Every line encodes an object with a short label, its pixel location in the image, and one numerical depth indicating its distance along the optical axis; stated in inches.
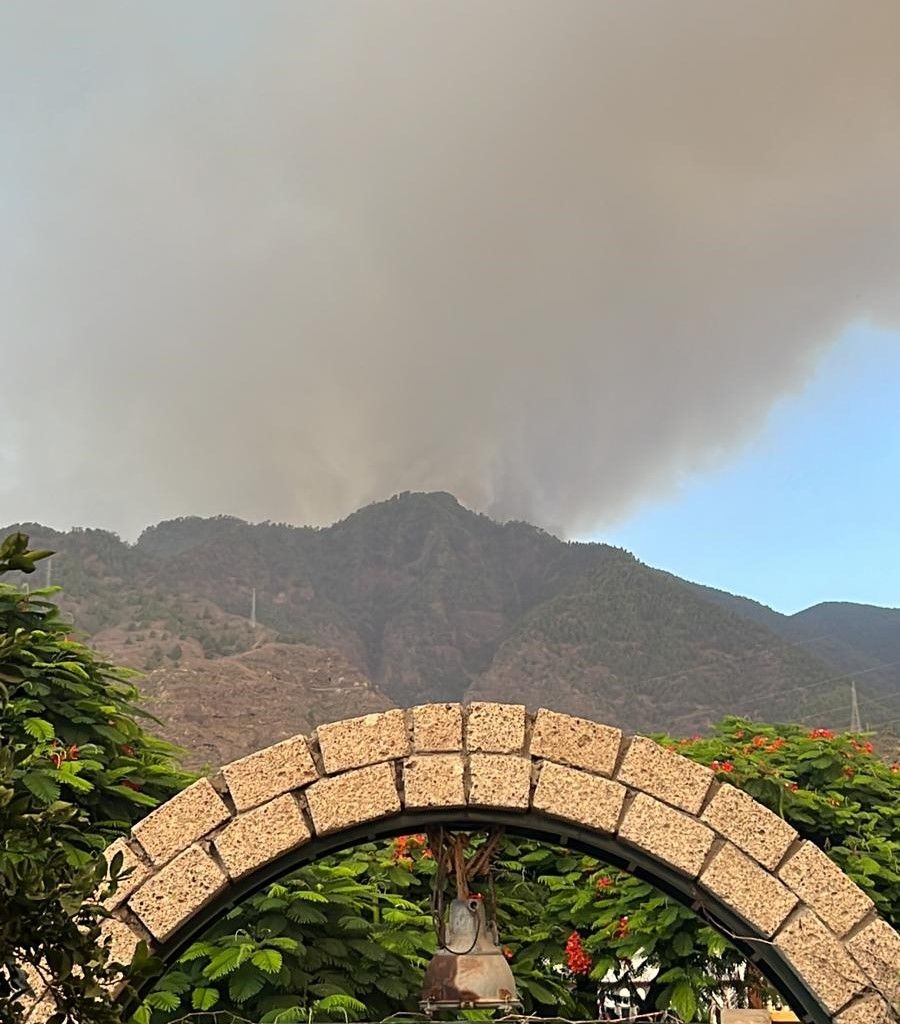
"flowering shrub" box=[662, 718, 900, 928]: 293.0
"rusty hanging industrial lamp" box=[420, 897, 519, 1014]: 189.3
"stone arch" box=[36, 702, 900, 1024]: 179.3
